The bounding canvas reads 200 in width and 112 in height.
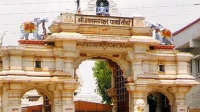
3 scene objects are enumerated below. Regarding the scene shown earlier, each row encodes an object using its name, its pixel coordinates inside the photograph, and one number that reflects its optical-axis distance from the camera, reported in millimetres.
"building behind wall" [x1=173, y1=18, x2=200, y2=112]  37250
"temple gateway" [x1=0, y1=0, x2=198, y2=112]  28578
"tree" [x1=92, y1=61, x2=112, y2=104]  53969
